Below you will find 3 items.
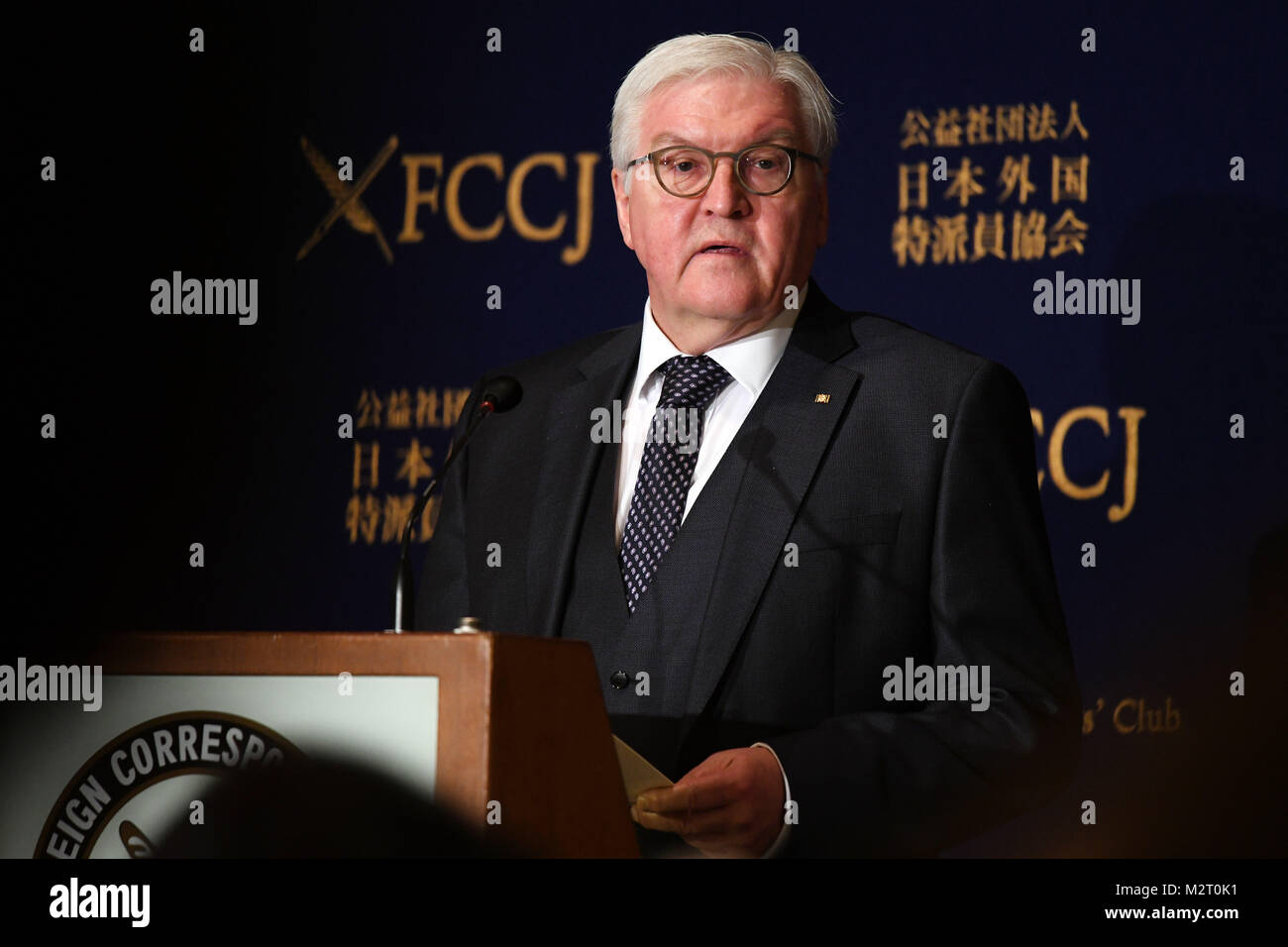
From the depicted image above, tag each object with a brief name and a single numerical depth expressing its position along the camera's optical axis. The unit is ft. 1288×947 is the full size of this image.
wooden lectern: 9.97
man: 11.10
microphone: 10.47
